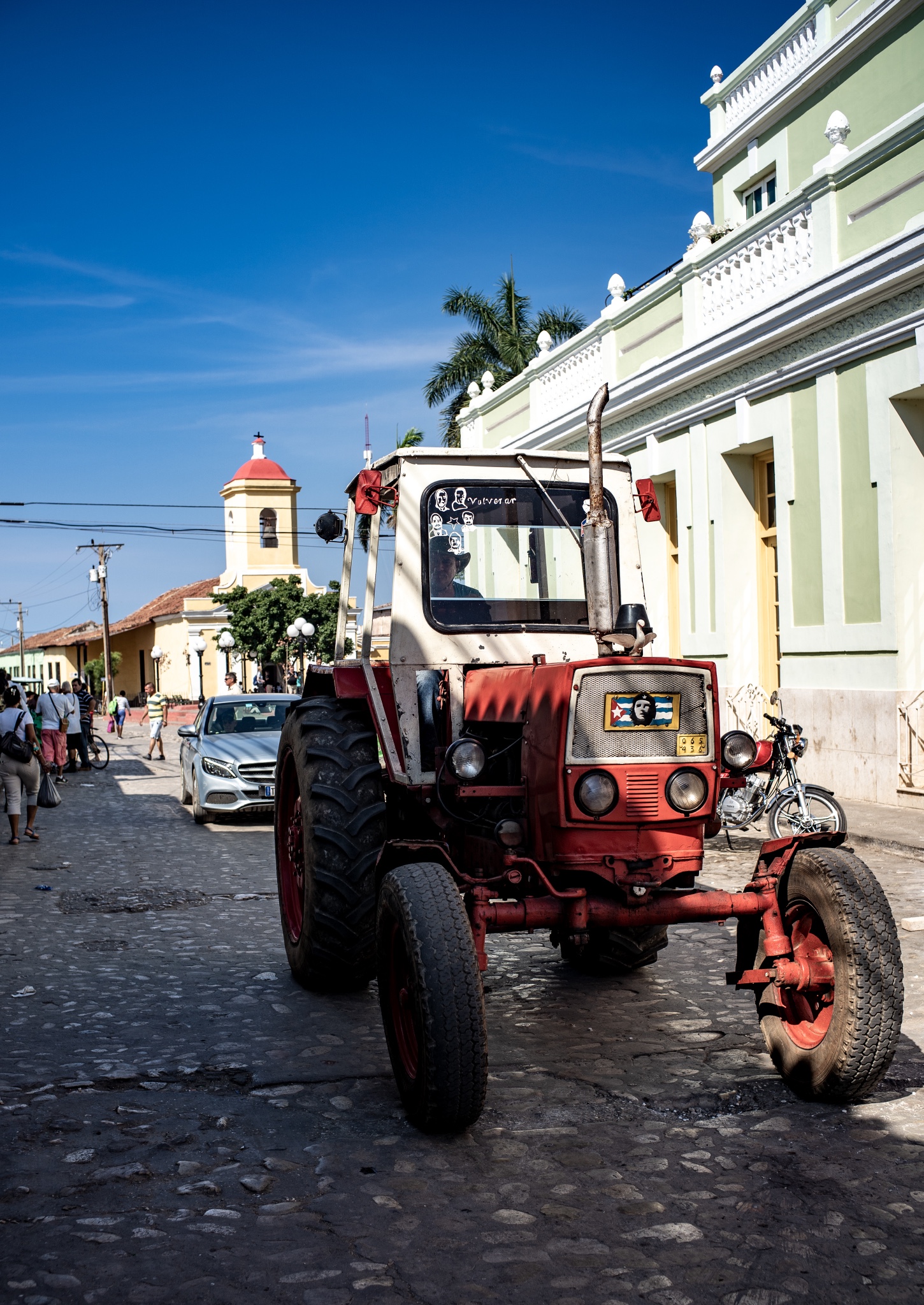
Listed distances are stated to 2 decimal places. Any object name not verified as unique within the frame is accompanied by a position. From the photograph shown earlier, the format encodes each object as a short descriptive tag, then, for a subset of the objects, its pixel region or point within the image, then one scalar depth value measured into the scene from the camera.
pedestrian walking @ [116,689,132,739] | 37.47
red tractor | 4.40
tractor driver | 5.81
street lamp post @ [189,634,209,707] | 42.72
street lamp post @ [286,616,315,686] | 29.31
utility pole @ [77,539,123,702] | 56.00
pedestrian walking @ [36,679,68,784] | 18.20
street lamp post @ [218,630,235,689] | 42.75
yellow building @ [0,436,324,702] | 57.28
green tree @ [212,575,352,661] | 46.88
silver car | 13.84
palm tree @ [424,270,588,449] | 32.22
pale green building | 12.63
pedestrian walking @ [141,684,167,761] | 27.88
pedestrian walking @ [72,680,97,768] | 24.34
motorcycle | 10.38
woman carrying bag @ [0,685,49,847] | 12.54
